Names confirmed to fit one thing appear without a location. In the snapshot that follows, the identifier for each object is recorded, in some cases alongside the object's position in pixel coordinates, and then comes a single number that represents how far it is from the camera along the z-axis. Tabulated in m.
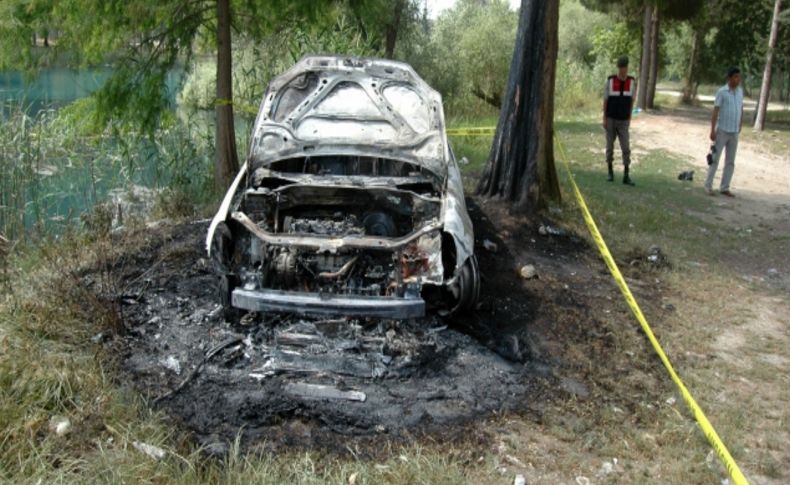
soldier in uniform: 11.38
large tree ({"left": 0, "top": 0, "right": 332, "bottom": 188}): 8.59
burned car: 5.33
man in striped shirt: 10.95
